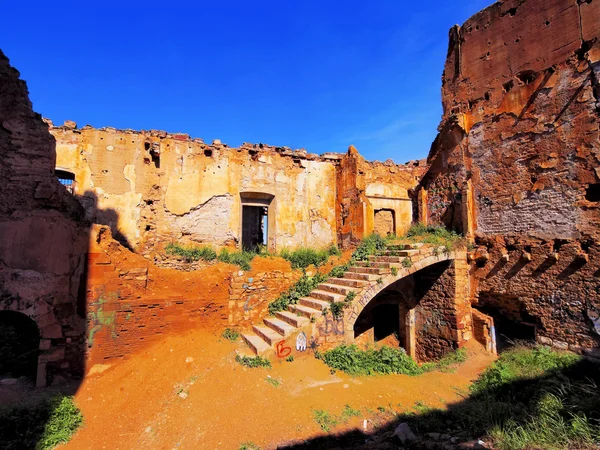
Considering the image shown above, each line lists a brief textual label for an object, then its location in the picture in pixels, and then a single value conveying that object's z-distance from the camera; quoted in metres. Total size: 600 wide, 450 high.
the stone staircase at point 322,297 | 7.21
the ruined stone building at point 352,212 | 6.50
